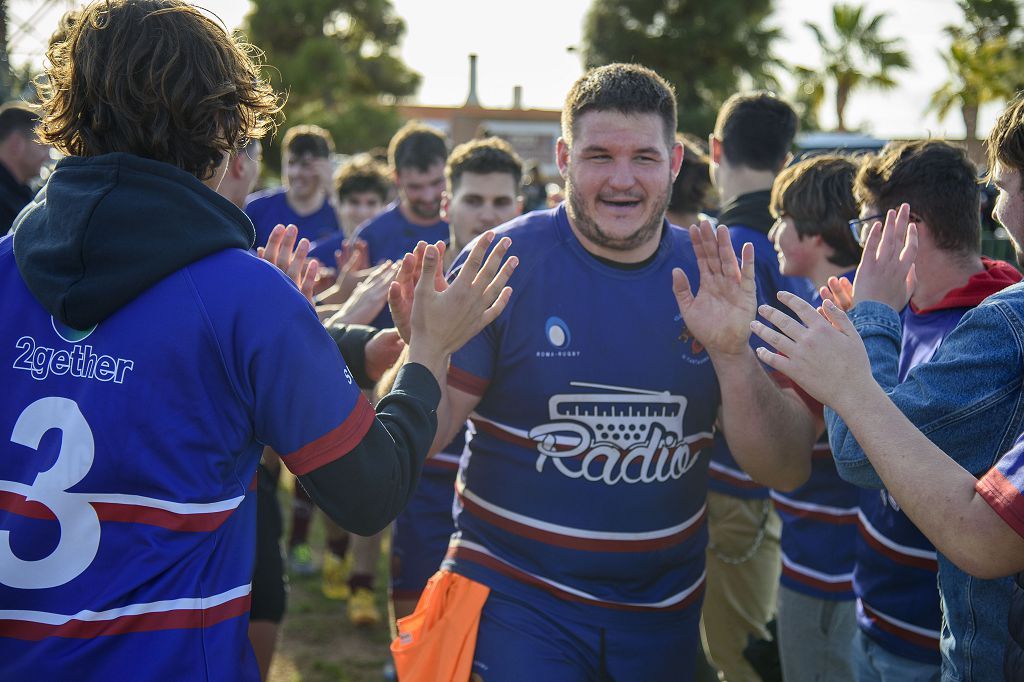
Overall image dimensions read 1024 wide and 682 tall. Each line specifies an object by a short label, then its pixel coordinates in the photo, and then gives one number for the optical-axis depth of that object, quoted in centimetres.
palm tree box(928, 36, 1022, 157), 2488
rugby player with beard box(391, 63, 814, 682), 275
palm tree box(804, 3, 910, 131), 3491
